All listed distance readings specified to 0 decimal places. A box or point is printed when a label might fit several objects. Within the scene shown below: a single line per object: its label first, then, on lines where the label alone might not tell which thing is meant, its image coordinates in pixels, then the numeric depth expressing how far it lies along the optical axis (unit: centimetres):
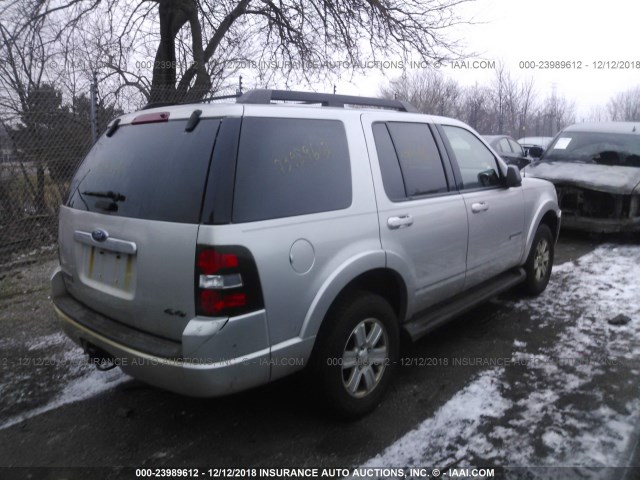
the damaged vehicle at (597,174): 720
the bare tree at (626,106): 4772
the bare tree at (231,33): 930
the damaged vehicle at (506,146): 1202
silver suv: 223
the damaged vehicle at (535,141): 2167
